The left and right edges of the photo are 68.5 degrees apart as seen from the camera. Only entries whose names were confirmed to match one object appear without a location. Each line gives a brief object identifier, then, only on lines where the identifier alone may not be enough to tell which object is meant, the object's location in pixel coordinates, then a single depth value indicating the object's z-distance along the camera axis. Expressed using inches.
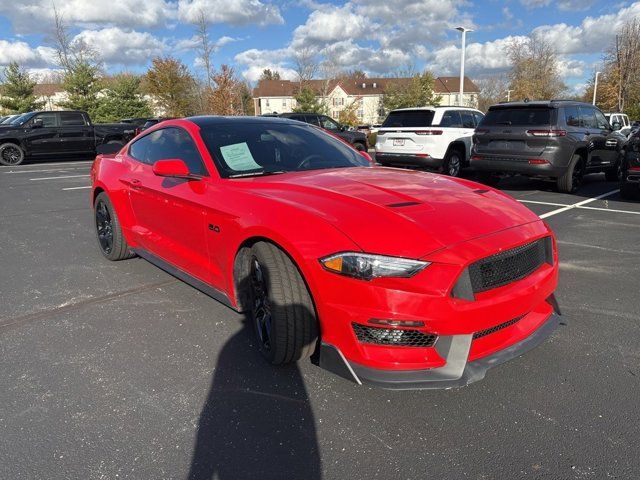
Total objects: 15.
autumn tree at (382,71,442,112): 2169.0
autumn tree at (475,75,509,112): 2824.8
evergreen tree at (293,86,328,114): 1776.6
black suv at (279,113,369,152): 675.4
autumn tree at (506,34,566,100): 2214.6
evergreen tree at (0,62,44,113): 1462.8
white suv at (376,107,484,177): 432.8
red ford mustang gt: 88.4
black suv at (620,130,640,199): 303.9
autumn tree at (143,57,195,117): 1748.3
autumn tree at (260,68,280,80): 4070.6
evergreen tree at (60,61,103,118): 1413.6
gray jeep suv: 335.3
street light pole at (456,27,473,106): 934.7
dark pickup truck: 641.0
